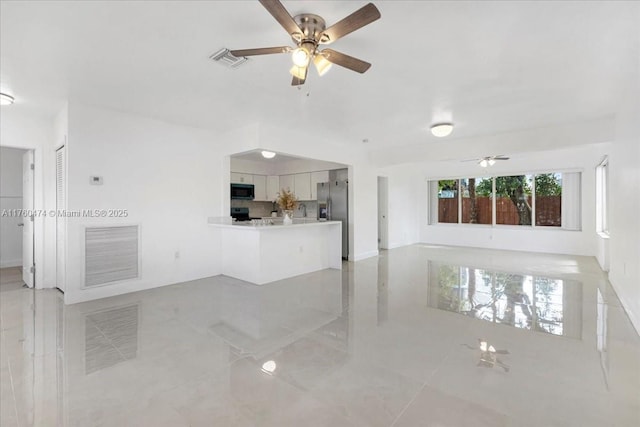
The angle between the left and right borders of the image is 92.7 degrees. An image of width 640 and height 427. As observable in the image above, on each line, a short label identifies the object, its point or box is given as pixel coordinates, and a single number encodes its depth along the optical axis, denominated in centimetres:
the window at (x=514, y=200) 749
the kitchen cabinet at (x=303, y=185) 771
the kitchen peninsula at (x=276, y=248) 471
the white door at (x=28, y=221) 462
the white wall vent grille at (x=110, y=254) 398
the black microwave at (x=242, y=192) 700
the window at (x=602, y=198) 636
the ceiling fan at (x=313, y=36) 180
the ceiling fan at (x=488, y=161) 683
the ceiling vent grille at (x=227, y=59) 261
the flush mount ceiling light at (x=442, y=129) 463
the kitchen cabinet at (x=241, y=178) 721
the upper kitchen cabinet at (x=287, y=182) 802
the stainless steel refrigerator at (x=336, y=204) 670
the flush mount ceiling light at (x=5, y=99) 346
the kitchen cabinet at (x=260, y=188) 778
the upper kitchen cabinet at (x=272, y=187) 813
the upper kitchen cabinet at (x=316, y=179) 746
